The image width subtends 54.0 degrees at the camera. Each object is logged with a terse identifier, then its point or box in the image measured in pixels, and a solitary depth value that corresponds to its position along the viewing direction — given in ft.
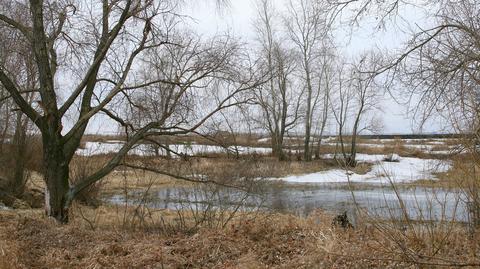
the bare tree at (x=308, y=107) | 138.24
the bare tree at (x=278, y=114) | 129.90
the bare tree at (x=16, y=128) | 43.24
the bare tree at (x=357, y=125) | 138.38
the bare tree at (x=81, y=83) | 35.53
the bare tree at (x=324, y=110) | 145.28
